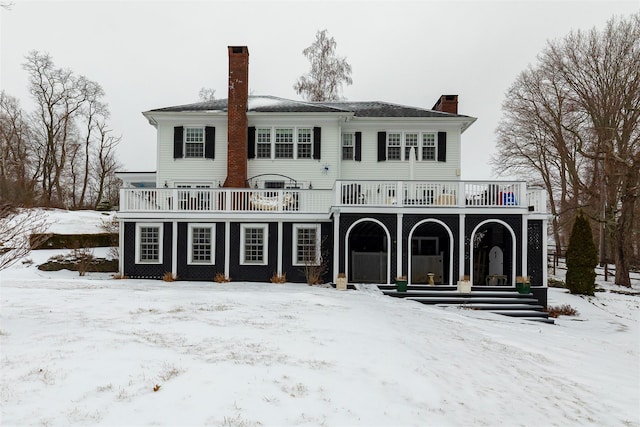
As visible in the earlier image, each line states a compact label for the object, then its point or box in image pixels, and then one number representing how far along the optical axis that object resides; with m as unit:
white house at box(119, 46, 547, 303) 17.31
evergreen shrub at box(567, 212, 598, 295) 22.88
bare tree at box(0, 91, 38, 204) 40.22
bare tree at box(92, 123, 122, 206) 49.69
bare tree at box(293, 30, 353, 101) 38.53
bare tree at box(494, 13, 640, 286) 28.39
